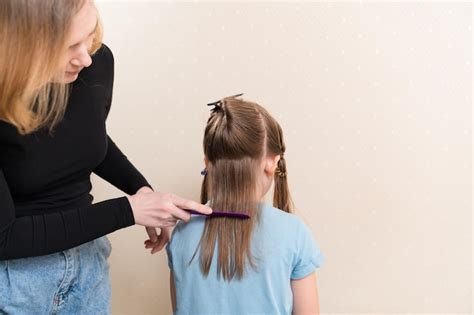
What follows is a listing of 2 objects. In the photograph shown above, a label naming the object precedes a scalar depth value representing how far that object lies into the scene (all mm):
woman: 663
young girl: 895
